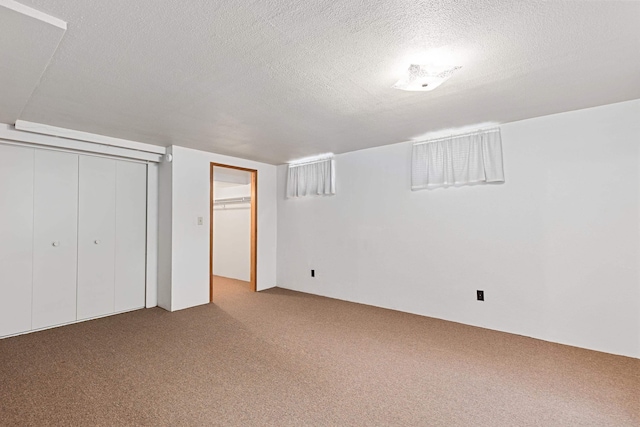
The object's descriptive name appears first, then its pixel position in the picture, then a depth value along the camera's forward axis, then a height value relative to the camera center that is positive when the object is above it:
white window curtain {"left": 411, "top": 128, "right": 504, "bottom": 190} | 3.55 +0.69
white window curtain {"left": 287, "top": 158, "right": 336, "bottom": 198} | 5.05 +0.68
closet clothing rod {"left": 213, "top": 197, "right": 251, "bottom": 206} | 6.58 +0.40
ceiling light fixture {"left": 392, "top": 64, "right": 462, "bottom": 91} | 2.14 +0.99
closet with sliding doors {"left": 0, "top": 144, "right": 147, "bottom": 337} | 3.49 -0.21
